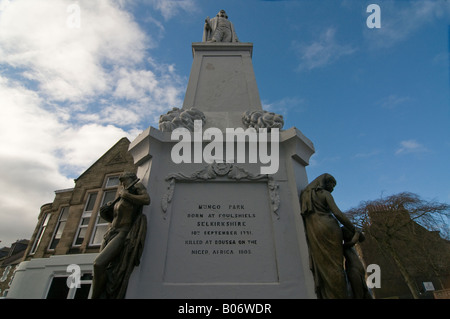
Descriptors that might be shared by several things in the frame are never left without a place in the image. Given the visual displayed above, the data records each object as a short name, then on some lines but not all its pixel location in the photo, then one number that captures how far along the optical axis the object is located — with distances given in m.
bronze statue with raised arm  3.03
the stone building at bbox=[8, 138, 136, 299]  12.44
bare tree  16.97
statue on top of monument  7.71
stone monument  3.26
